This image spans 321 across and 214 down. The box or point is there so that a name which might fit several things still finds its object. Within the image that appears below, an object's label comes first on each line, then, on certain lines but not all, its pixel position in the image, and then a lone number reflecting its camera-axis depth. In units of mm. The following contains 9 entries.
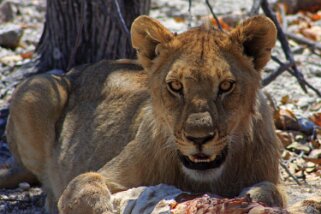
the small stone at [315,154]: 12297
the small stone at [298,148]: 12570
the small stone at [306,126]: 13055
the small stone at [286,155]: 12297
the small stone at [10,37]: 16687
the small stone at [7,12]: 18859
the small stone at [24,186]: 11974
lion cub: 8312
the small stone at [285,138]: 12734
